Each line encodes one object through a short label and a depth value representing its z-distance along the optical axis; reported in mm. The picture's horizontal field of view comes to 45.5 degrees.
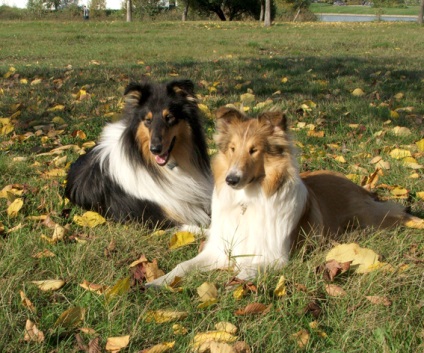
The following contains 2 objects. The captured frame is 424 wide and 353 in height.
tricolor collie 4238
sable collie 3297
